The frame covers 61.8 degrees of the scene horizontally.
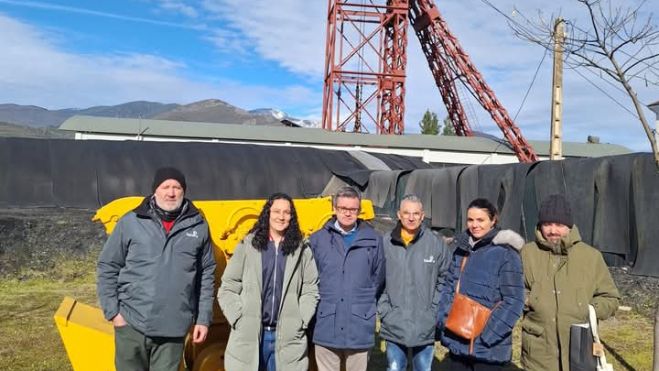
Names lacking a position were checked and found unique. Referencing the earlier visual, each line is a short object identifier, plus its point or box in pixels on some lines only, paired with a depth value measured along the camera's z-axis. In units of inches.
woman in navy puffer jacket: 115.0
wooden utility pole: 361.4
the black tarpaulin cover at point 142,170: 426.0
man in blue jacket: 122.8
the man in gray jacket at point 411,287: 125.1
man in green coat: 113.0
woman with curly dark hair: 119.3
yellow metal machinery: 141.6
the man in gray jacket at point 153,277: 115.8
